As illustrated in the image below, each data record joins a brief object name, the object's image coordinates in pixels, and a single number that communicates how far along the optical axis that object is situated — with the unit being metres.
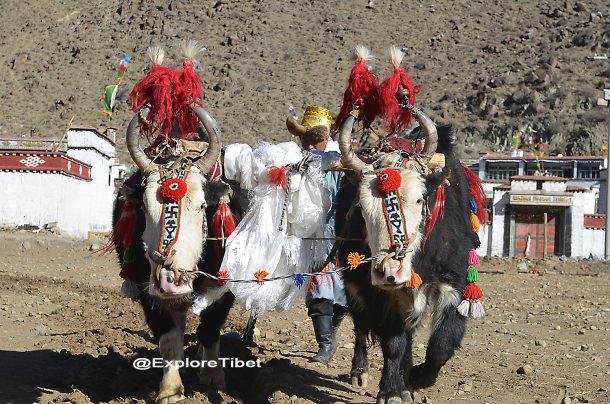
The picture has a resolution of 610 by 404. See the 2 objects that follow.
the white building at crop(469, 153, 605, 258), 29.11
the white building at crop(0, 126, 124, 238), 21.20
